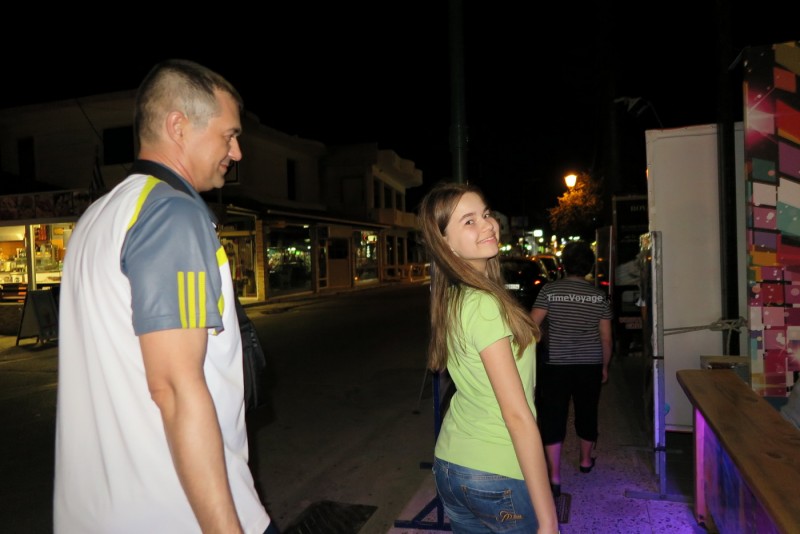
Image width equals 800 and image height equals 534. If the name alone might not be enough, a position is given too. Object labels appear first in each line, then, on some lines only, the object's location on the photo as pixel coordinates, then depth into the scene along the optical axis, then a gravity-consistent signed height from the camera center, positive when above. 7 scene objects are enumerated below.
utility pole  4.01 +1.27
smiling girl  1.69 -0.43
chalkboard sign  11.72 -1.07
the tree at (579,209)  19.28 +1.88
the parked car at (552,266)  17.77 -0.30
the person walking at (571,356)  4.33 -0.82
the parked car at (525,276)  12.45 -0.43
